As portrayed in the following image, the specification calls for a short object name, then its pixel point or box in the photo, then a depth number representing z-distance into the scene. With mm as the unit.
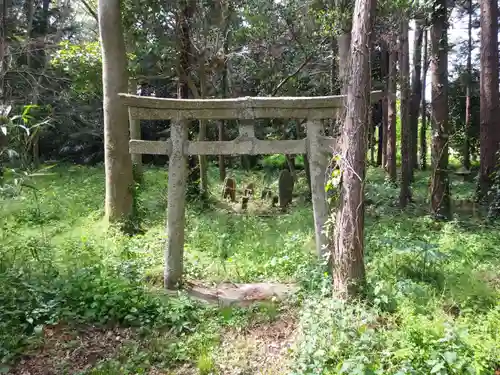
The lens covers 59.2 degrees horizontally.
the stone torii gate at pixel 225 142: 6000
